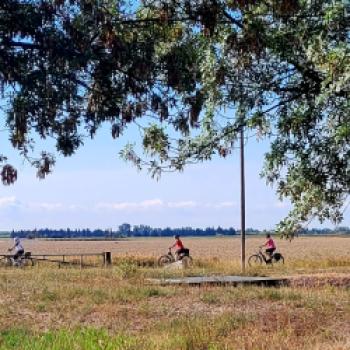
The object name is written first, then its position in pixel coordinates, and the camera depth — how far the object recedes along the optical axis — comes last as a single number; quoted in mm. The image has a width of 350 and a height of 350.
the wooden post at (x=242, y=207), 30784
